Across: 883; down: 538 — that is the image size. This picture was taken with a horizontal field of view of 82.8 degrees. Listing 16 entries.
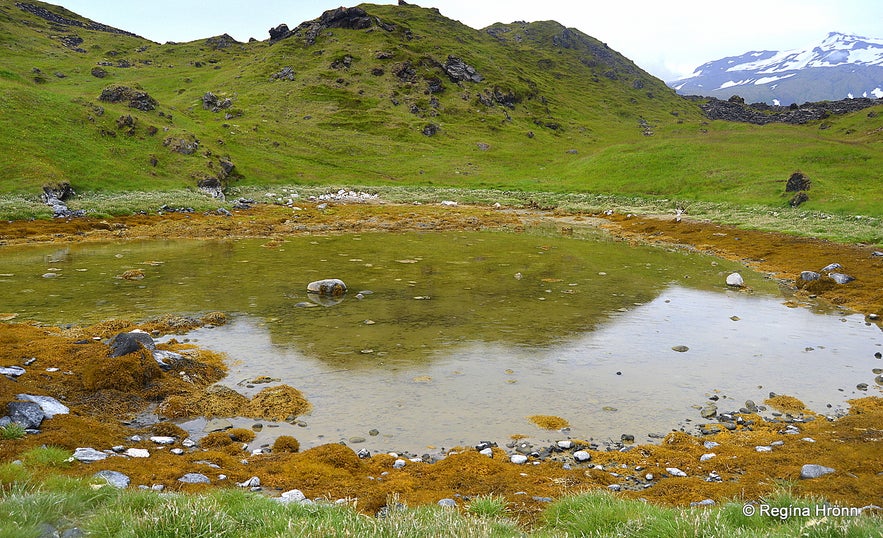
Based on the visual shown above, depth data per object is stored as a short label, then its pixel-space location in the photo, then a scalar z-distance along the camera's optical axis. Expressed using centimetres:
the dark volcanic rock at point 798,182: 5956
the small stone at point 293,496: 814
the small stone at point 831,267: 2907
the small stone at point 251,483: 887
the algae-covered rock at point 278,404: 1220
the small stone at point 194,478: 868
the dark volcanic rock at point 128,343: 1366
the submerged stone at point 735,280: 2819
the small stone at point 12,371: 1202
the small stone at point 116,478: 786
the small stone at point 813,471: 873
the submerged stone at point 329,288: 2434
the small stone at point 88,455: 879
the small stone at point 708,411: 1264
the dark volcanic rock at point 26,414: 962
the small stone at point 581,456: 1036
